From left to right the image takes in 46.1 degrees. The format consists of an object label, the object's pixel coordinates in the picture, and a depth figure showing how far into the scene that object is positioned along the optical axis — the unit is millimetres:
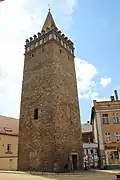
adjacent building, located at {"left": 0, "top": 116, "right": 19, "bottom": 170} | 17564
